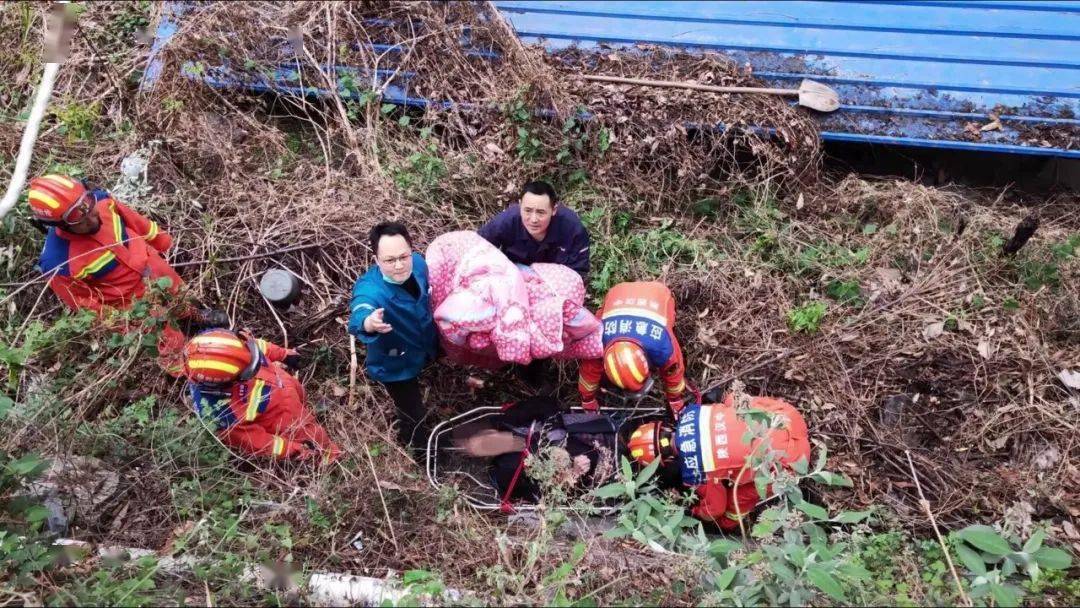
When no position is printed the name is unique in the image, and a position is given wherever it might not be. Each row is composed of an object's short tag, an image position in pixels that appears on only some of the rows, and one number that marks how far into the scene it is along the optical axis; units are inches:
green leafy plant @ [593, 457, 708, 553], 113.5
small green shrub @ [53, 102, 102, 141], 215.5
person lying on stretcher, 152.7
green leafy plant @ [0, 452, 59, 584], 116.0
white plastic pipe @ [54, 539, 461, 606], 121.9
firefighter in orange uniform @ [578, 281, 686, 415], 142.9
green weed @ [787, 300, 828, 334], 178.5
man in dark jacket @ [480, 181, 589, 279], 161.6
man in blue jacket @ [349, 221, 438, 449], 136.8
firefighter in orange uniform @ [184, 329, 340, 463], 138.8
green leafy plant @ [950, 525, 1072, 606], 105.3
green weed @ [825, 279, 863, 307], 183.5
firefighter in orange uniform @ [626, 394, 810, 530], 138.3
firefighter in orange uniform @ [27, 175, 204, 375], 152.3
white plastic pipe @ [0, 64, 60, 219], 90.7
